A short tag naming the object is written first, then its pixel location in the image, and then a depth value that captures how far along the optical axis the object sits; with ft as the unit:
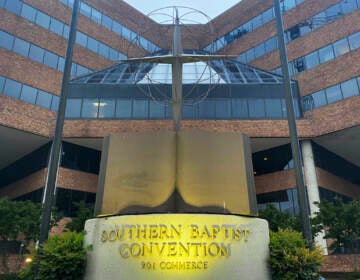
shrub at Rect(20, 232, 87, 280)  35.01
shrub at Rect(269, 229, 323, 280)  35.04
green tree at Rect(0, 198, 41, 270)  71.64
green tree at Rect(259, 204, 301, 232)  75.46
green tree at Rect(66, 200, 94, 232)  80.38
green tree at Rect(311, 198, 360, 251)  72.33
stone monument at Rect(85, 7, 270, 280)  33.99
